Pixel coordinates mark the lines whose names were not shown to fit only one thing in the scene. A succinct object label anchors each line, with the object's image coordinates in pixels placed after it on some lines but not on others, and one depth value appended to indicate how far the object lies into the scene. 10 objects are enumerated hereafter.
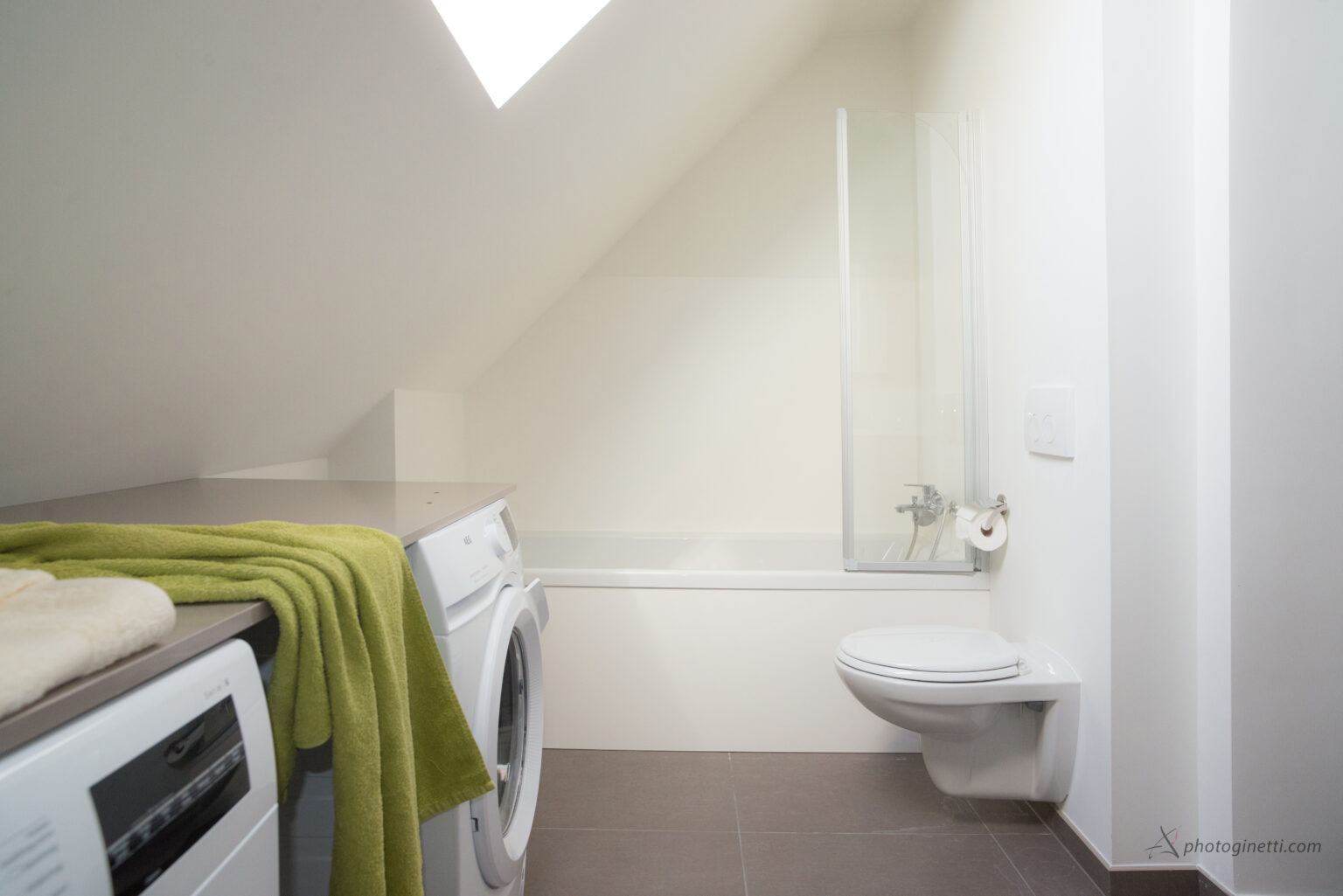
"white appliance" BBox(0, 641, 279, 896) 0.48
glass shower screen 2.44
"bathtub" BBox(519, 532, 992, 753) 2.51
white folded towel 0.51
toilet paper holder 2.32
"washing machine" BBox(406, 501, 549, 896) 1.28
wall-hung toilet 1.91
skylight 1.60
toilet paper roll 2.33
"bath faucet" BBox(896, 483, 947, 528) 2.53
